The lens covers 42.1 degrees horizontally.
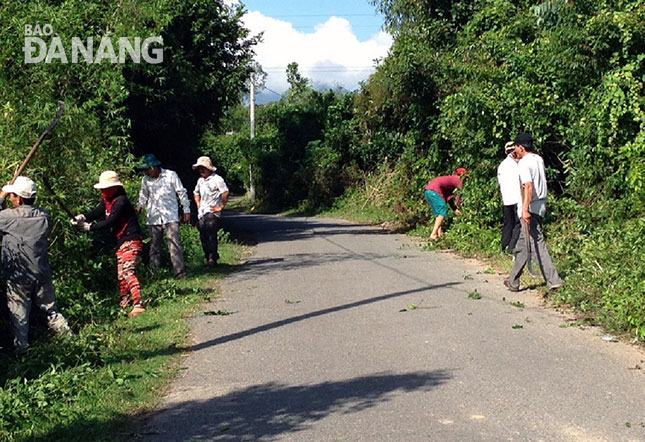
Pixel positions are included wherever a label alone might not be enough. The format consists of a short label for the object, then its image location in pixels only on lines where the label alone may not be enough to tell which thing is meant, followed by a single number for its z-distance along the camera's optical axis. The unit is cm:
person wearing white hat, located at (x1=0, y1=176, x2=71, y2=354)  813
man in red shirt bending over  1752
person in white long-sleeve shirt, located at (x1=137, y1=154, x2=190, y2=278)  1224
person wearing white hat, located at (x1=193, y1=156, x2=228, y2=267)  1377
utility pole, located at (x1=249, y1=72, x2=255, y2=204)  4816
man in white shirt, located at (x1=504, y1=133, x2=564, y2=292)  1007
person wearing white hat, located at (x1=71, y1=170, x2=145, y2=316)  1005
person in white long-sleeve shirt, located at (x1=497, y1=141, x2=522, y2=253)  1158
